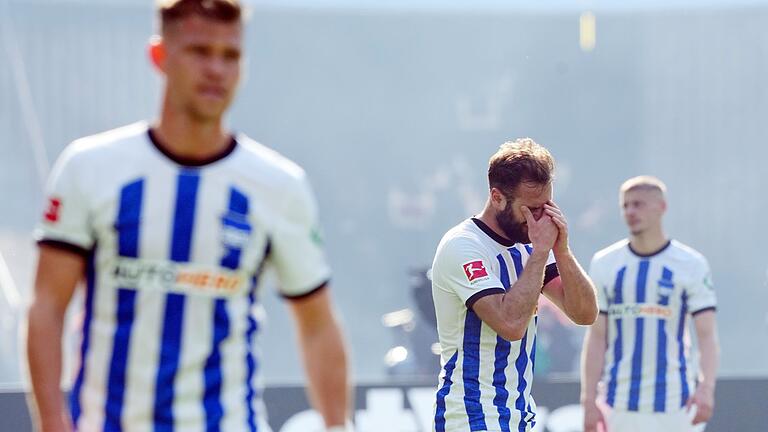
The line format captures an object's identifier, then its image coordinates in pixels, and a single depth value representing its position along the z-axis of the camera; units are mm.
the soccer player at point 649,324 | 15109
